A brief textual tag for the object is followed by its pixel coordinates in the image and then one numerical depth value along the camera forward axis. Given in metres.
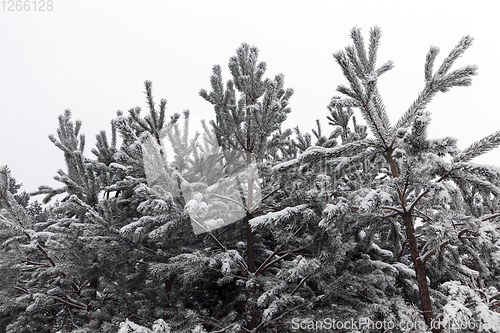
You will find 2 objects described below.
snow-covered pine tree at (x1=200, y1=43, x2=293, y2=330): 4.42
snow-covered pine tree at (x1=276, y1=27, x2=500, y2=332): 2.25
